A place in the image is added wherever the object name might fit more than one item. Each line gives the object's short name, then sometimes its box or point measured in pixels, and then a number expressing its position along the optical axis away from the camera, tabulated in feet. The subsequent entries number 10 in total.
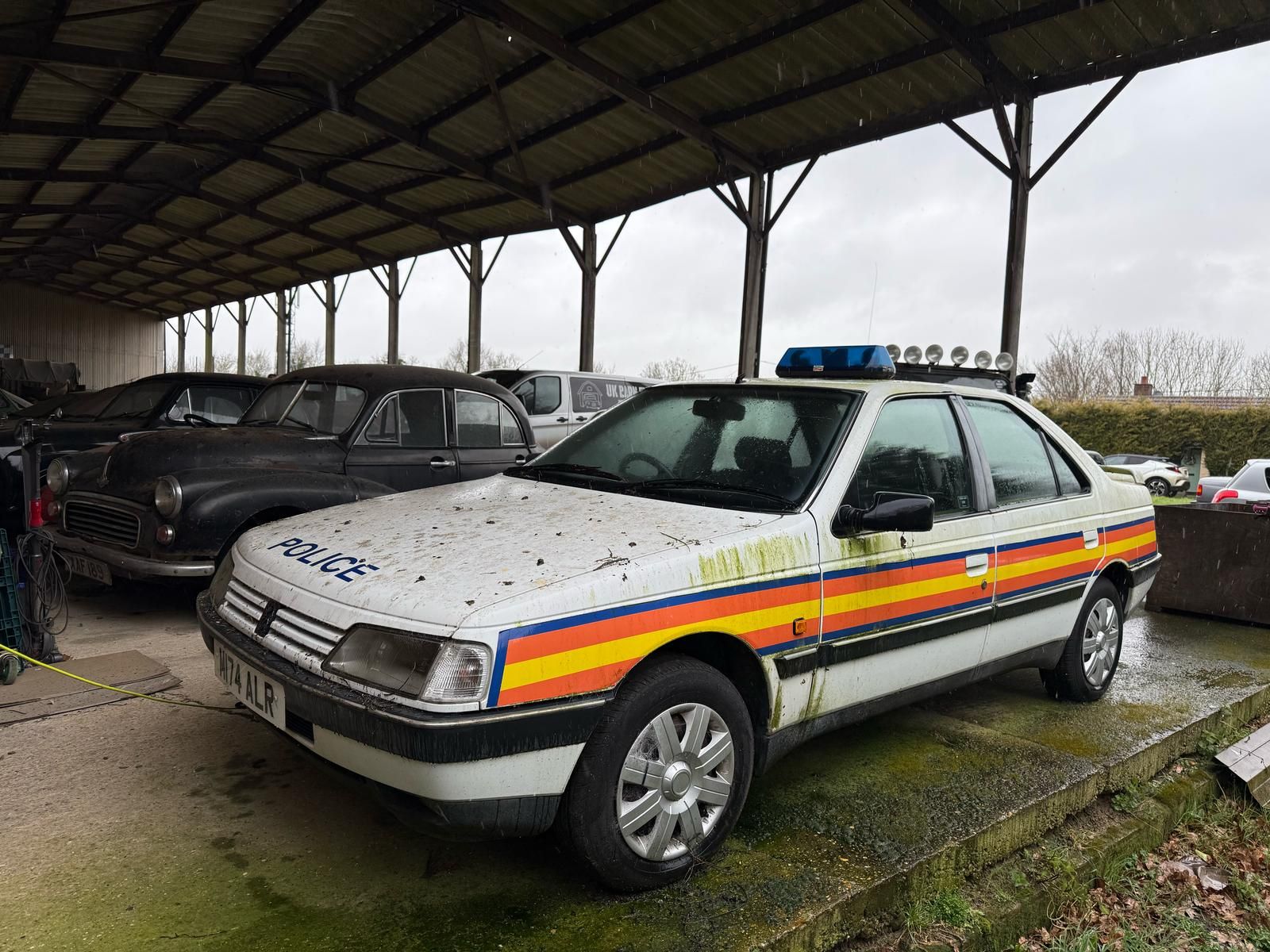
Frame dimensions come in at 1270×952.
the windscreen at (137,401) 27.14
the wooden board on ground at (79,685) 11.93
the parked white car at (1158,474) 74.79
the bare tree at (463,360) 132.05
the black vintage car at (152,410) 24.93
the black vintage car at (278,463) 15.97
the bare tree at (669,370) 115.55
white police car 7.17
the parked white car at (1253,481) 41.81
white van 38.63
